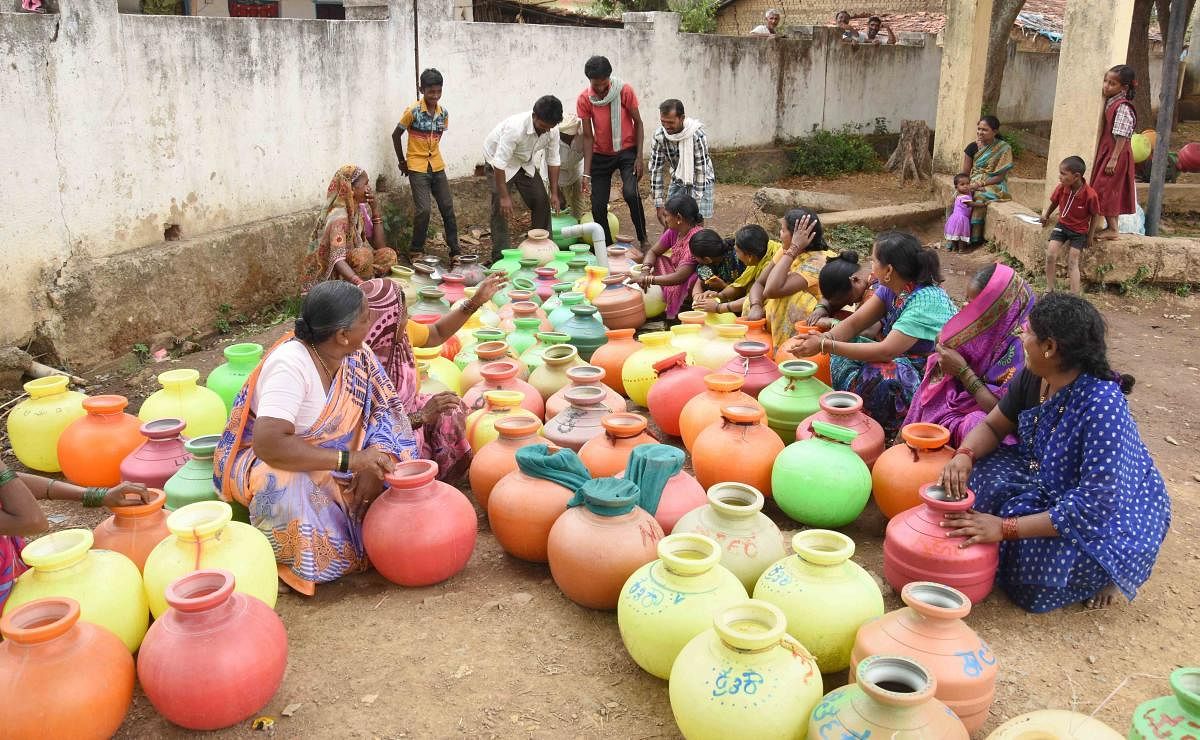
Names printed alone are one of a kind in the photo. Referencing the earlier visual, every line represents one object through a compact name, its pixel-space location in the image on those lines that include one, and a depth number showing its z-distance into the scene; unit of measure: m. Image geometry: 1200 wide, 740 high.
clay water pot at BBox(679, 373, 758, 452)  4.07
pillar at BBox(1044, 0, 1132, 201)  6.86
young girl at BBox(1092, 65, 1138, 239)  6.76
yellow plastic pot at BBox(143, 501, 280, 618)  2.82
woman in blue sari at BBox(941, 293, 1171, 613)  2.92
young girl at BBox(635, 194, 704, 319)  6.20
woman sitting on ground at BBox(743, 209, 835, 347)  5.09
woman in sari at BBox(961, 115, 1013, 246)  8.65
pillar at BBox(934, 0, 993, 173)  9.68
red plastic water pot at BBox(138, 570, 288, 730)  2.46
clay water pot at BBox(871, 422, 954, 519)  3.46
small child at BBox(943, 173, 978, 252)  8.70
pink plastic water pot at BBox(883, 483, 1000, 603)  2.94
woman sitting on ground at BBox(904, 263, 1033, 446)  3.70
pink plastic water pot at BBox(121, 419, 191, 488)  3.64
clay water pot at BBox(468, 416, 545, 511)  3.67
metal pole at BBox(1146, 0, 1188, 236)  6.76
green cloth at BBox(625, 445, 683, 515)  3.33
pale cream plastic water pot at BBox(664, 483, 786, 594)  3.00
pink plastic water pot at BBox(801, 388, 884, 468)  3.73
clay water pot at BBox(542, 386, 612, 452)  3.92
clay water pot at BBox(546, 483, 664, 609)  3.00
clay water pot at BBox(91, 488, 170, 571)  3.02
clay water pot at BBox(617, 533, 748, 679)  2.62
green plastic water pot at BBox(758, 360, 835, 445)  4.20
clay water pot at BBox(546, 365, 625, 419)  4.11
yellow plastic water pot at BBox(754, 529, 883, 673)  2.66
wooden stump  12.17
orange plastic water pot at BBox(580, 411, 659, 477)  3.62
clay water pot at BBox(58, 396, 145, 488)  3.98
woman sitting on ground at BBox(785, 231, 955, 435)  4.04
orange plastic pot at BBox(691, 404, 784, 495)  3.75
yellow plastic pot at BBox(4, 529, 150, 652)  2.66
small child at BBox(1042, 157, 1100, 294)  6.78
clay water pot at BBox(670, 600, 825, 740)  2.26
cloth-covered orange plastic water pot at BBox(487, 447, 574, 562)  3.32
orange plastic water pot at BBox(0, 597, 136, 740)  2.31
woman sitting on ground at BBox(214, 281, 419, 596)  3.11
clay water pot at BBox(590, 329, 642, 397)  5.11
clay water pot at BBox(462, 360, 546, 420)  4.29
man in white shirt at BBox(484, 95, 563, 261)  8.16
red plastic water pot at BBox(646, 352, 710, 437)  4.51
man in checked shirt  7.65
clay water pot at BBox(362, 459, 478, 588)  3.19
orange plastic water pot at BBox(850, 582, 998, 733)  2.36
